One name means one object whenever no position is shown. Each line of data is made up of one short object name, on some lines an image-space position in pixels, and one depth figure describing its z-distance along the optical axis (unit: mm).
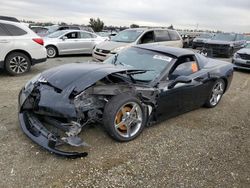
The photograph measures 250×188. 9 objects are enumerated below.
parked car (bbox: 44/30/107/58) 9639
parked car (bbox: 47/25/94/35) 14711
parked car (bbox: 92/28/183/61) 7503
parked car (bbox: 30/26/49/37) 14593
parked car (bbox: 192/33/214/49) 15118
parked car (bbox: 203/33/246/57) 12063
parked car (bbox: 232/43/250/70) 8127
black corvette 2570
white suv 5884
